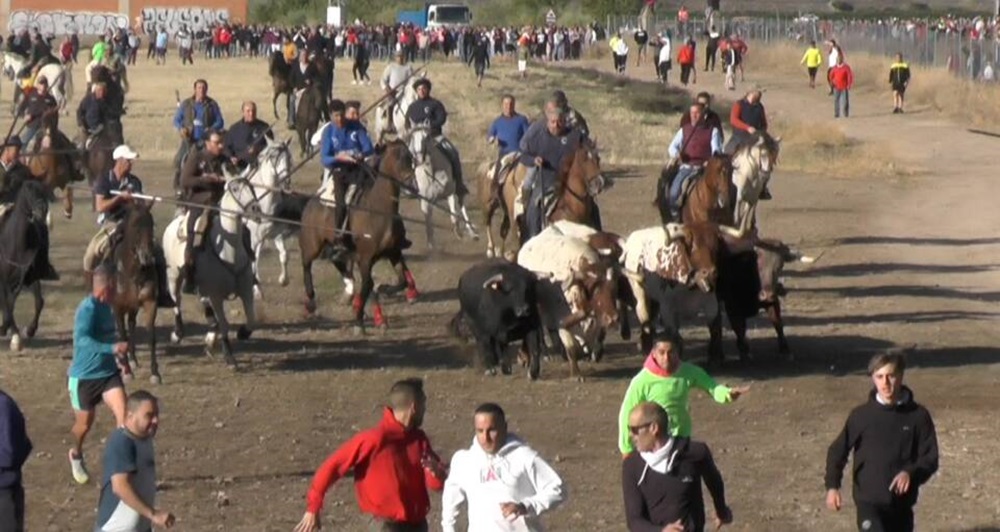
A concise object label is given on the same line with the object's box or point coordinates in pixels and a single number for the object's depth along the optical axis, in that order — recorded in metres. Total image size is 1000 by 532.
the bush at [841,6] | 133.50
